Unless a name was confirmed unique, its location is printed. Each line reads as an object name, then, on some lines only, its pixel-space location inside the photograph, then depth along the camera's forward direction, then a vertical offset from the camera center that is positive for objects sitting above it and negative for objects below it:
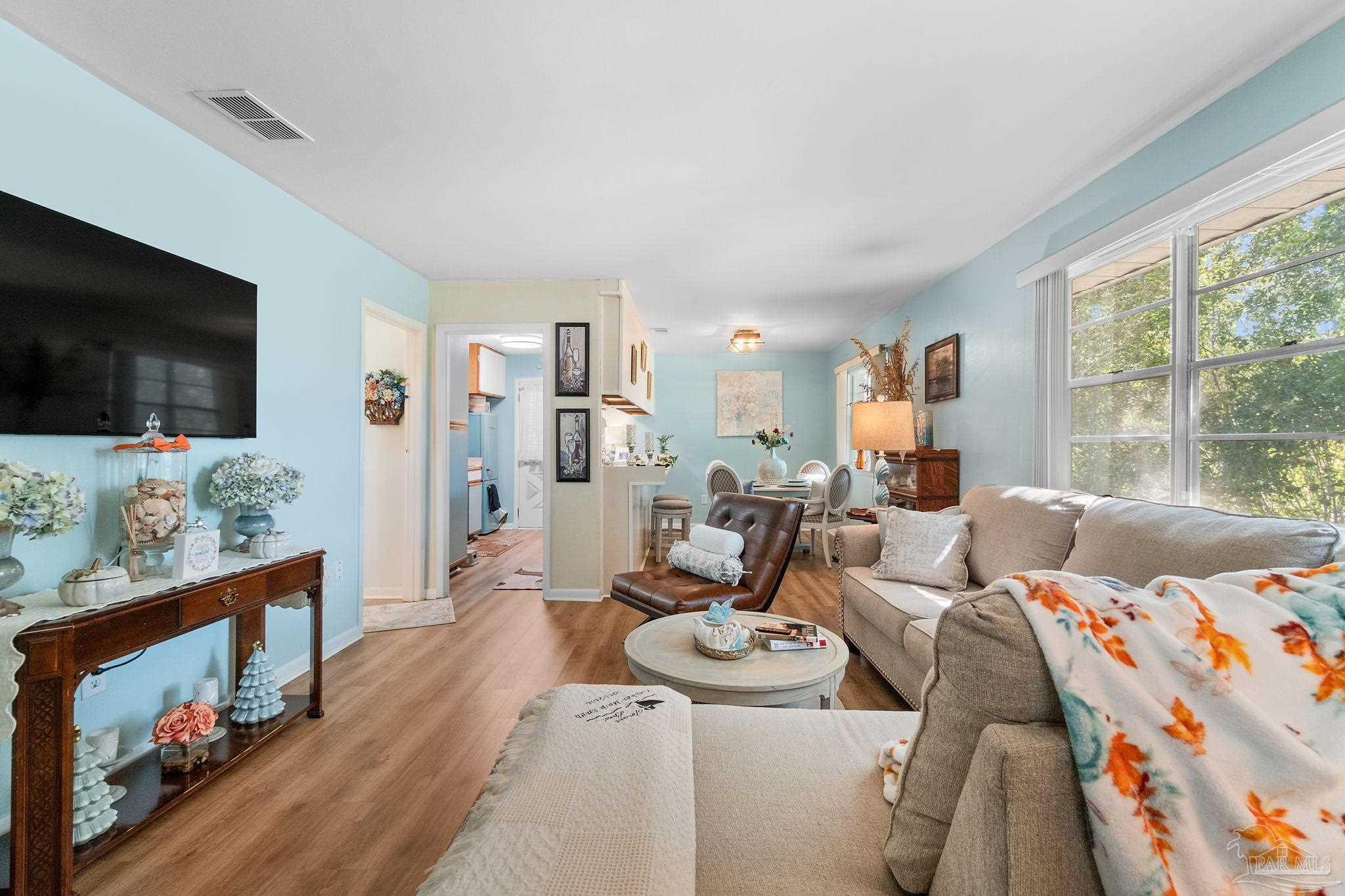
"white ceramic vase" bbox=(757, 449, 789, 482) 5.89 -0.22
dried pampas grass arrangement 4.94 +0.66
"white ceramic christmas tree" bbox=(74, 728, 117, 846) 1.67 -1.06
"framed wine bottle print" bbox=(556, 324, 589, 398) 4.45 +0.68
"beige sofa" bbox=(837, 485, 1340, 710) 1.64 -0.36
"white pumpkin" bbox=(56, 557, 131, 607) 1.67 -0.42
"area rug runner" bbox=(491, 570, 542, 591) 4.81 -1.17
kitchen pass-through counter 4.61 -0.56
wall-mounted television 1.77 +0.41
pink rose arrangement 1.99 -1.00
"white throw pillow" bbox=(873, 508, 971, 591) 2.84 -0.52
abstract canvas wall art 7.97 +0.69
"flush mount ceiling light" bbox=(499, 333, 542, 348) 6.59 +1.31
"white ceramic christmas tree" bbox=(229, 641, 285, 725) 2.38 -1.05
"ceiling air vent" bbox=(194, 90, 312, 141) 2.15 +1.32
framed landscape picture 4.22 +0.62
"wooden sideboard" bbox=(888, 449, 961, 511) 4.10 -0.22
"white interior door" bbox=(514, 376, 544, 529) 7.95 -0.08
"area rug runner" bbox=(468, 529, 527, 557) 6.36 -1.14
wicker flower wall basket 4.20 +0.26
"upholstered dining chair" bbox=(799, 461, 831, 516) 5.77 -0.32
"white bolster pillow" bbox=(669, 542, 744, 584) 3.07 -0.64
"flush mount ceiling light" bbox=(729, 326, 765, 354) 5.91 +1.14
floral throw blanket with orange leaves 0.63 -0.33
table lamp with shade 4.07 +0.17
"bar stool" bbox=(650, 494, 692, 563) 5.59 -0.70
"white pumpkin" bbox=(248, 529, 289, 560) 2.44 -0.43
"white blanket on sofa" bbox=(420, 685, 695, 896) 0.73 -0.54
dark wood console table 1.47 -0.77
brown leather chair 2.93 -0.73
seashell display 1.99 -0.23
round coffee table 1.80 -0.74
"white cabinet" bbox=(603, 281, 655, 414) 4.47 +0.80
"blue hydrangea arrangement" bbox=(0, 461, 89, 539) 1.54 -0.16
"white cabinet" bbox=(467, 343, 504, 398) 6.91 +0.97
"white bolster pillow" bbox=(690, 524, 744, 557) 3.17 -0.53
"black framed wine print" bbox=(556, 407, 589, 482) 4.48 +0.03
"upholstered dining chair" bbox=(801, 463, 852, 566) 5.47 -0.51
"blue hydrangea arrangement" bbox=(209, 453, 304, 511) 2.41 -0.15
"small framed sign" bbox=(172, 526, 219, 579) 2.01 -0.38
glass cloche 1.99 -0.18
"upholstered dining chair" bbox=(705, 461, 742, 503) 5.77 -0.31
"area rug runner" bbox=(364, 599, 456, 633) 3.83 -1.18
